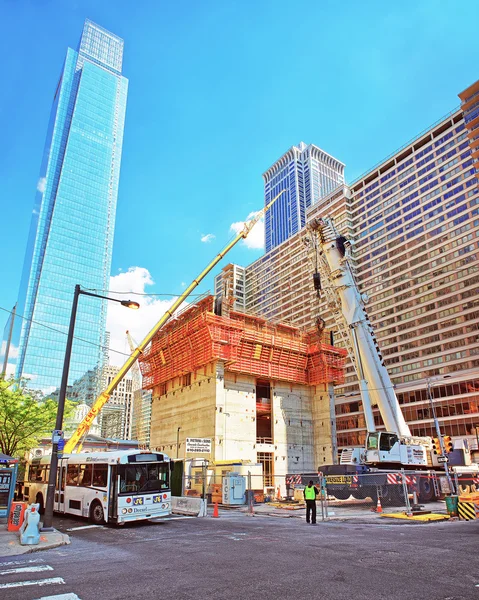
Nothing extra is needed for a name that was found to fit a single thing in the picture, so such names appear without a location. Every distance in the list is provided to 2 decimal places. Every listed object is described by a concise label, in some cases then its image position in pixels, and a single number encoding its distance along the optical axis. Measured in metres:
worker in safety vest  17.78
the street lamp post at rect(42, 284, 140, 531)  15.06
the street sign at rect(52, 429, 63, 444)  16.25
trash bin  18.77
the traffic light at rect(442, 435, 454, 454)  25.34
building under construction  42.69
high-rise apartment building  73.12
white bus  17.11
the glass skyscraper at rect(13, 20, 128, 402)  136.50
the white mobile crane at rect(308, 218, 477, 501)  27.59
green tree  36.06
